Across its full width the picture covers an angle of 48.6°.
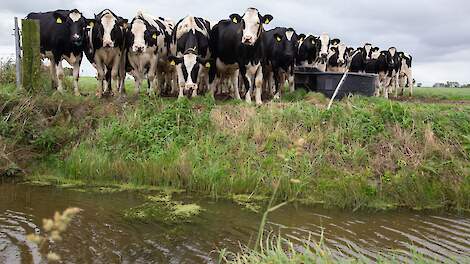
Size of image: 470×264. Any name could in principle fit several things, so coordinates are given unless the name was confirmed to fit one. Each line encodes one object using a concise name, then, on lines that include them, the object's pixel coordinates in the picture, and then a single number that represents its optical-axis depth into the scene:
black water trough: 14.47
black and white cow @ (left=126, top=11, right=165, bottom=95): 12.98
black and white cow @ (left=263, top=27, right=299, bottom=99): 14.55
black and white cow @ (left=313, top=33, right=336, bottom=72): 18.16
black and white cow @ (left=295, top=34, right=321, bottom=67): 17.20
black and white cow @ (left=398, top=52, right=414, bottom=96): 23.27
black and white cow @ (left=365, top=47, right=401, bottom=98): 20.14
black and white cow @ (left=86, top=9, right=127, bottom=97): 12.98
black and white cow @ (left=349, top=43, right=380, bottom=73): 20.34
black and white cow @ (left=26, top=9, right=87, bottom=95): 13.15
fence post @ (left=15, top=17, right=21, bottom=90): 12.00
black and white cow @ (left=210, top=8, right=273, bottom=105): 12.68
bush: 14.39
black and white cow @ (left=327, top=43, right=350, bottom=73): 19.91
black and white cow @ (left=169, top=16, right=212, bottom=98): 12.20
